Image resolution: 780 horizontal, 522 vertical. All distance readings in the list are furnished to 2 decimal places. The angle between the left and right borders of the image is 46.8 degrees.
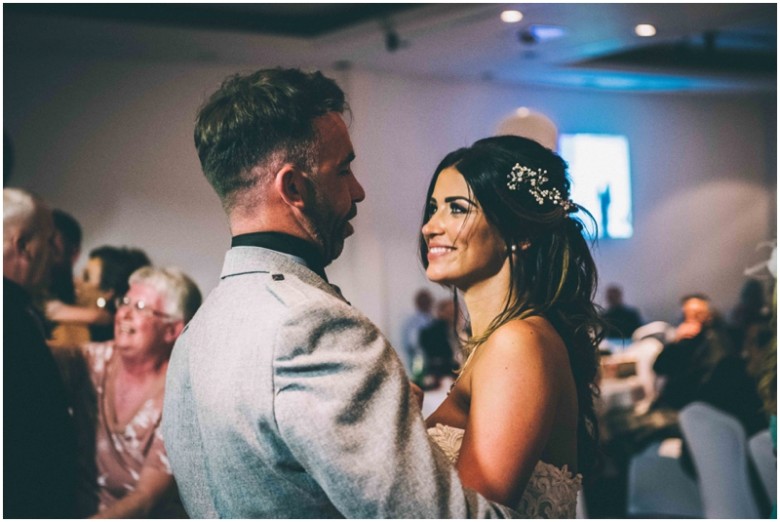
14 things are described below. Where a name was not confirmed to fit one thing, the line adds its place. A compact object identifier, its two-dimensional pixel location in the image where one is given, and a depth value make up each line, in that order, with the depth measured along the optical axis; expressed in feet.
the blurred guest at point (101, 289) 11.82
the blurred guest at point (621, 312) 31.32
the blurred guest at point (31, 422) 7.48
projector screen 34.63
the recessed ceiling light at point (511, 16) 22.18
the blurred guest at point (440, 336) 27.91
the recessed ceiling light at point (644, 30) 24.53
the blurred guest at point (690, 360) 16.79
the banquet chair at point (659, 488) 18.44
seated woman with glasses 8.68
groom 3.99
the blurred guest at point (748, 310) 22.35
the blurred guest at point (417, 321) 31.01
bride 5.38
